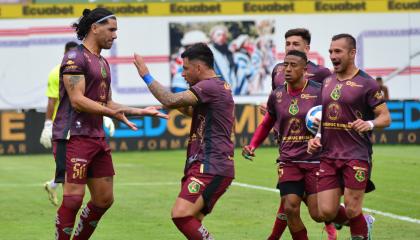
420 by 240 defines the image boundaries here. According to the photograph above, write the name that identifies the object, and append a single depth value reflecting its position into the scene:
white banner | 38.12
